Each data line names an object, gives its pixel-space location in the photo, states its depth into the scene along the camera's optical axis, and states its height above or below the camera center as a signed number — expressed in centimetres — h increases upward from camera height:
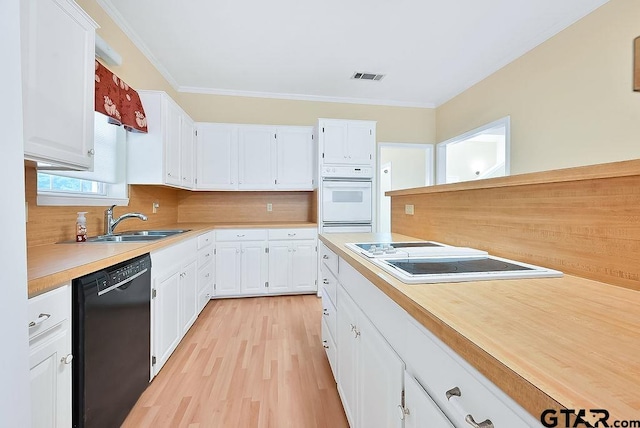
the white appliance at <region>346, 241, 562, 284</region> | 88 -19
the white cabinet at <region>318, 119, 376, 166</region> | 372 +91
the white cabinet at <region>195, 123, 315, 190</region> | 373 +70
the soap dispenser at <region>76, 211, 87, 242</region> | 183 -11
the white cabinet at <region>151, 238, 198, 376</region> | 187 -63
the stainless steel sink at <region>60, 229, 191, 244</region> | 209 -20
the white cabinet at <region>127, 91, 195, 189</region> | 263 +58
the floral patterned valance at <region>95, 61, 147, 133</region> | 197 +81
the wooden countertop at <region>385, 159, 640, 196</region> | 76 +12
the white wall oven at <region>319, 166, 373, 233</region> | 372 +16
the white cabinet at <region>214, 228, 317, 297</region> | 349 -61
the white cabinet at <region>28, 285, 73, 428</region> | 91 -49
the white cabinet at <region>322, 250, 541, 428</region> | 49 -39
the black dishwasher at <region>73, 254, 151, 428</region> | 113 -60
